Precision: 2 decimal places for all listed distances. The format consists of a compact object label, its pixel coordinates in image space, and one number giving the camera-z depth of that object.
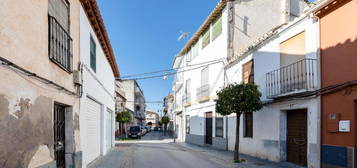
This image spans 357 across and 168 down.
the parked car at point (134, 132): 30.95
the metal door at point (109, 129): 16.05
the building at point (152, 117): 104.31
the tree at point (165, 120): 45.46
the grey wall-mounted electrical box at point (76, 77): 7.52
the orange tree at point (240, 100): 10.70
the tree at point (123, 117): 28.05
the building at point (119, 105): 34.16
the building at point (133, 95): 48.97
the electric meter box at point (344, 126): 7.31
